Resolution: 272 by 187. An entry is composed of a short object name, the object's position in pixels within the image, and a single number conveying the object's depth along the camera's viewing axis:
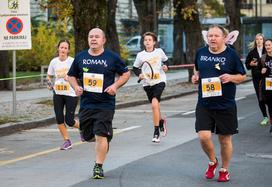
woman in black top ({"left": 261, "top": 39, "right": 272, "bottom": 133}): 13.96
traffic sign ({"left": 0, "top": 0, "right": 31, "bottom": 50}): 16.86
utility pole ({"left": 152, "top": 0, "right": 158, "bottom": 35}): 32.81
